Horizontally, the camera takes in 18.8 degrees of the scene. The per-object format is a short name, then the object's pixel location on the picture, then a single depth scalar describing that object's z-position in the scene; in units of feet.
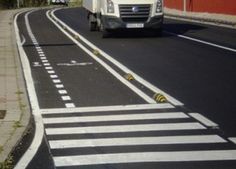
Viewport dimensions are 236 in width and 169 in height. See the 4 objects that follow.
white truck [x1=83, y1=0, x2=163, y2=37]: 85.20
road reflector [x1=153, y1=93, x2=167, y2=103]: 40.06
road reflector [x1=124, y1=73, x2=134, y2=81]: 49.09
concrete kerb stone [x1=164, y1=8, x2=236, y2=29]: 116.96
